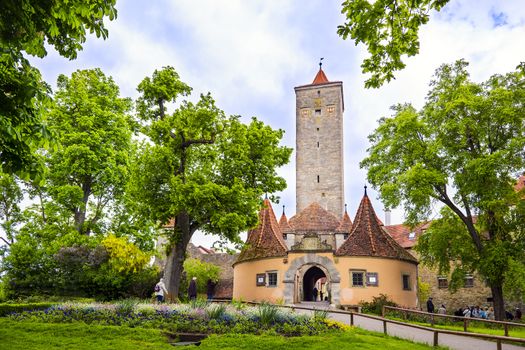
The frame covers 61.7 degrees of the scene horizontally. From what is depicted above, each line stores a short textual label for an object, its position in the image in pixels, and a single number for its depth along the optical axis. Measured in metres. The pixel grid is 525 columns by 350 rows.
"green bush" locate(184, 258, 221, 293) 37.00
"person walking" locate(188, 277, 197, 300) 23.47
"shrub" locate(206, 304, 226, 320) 13.31
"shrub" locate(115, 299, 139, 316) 13.89
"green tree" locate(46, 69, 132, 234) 24.34
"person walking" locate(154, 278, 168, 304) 19.08
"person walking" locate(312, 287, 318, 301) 34.47
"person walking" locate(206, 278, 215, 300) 37.55
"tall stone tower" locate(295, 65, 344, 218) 41.31
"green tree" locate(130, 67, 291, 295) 21.02
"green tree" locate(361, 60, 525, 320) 21.62
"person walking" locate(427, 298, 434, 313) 27.30
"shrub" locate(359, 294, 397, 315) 23.73
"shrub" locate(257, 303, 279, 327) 12.88
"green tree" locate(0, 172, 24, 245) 27.05
